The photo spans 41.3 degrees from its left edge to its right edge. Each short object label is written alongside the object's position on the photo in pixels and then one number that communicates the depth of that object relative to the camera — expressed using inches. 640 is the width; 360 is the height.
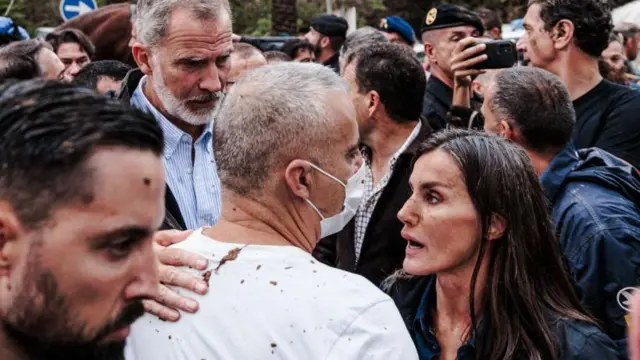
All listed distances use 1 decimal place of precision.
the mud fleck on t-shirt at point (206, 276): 85.2
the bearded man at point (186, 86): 140.7
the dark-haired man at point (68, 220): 58.6
